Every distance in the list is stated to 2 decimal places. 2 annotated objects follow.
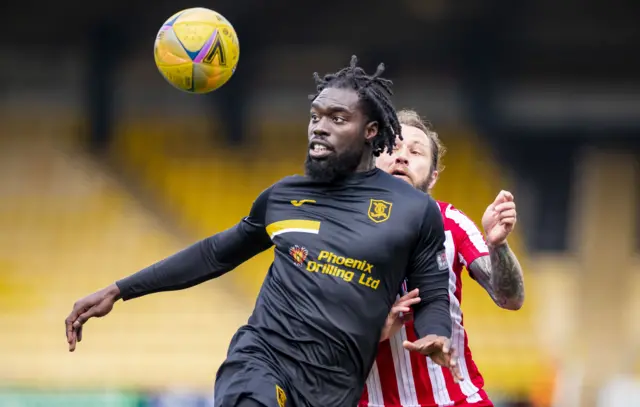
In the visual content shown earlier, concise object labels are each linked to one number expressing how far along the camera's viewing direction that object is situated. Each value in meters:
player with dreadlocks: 9.30
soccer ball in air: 11.57
